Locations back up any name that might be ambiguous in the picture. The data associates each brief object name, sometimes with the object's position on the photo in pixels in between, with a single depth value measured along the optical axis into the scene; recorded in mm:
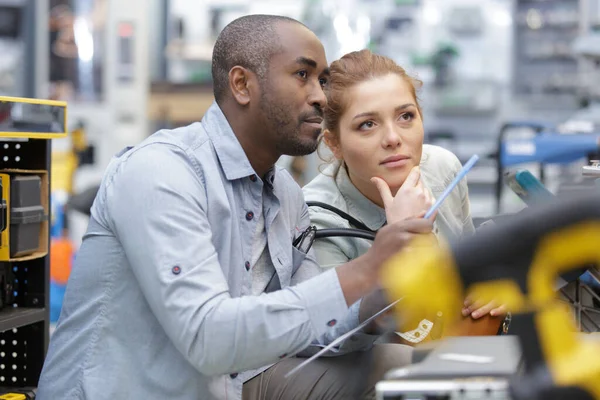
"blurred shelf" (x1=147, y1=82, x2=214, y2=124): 8250
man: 1372
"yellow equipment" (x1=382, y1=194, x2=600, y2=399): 757
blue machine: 4480
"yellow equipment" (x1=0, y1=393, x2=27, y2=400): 1870
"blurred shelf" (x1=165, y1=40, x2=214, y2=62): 8867
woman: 2010
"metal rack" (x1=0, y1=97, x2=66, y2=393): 2016
